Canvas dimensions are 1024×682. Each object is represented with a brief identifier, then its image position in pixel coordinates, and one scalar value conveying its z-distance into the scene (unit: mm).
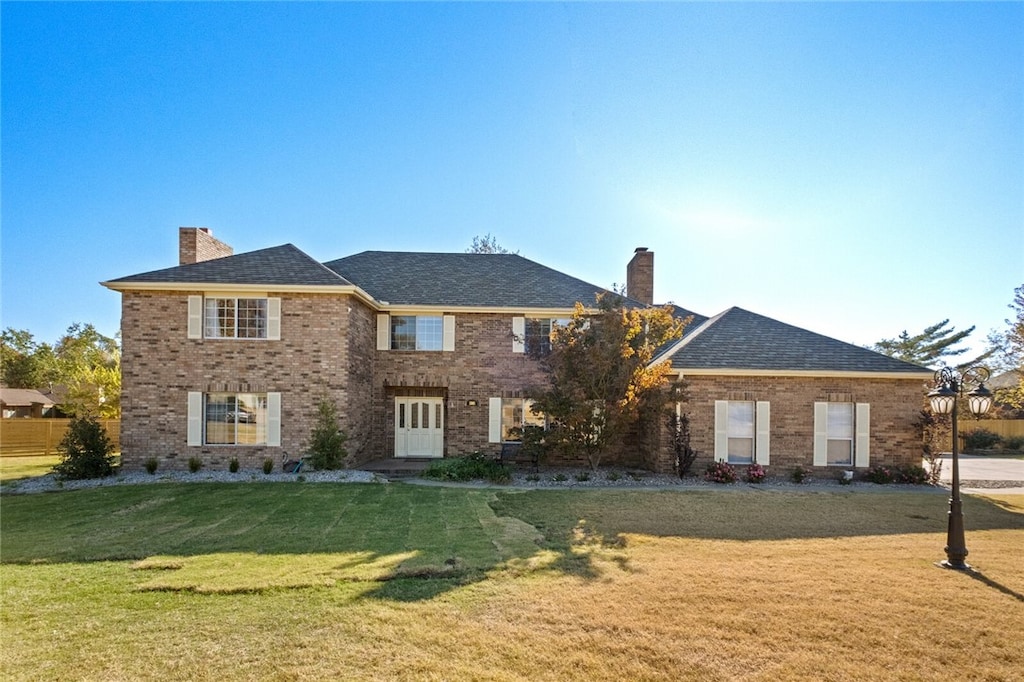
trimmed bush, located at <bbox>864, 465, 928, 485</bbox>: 13336
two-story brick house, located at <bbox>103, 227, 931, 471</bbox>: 13680
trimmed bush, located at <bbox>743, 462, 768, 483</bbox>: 13125
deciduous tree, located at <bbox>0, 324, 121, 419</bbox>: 37156
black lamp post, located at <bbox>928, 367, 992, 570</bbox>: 6590
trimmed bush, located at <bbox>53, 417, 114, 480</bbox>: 13023
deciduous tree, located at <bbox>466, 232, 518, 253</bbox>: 35031
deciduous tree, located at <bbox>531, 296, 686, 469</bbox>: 12875
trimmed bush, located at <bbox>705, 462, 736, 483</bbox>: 13062
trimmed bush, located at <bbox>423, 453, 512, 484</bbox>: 12938
